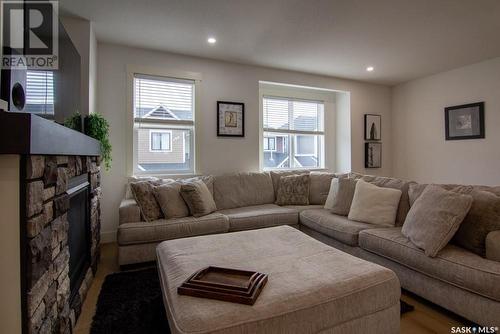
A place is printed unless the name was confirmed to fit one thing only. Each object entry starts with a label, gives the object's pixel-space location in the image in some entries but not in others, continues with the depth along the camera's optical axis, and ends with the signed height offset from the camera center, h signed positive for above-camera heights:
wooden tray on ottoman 1.17 -0.56
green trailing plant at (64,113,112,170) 2.67 +0.42
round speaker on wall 1.21 +0.35
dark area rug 1.66 -1.00
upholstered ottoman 1.10 -0.60
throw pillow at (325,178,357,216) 2.94 -0.33
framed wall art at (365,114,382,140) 5.13 +0.82
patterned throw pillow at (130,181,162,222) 2.68 -0.34
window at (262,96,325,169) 4.66 +0.66
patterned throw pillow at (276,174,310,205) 3.60 -0.31
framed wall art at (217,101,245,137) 3.95 +0.76
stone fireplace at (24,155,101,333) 1.07 -0.39
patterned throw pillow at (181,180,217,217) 2.88 -0.34
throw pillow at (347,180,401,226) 2.52 -0.37
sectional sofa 1.60 -0.61
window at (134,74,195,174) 3.56 +0.62
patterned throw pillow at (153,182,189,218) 2.78 -0.35
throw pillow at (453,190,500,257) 1.75 -0.38
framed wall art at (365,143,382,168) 5.14 +0.26
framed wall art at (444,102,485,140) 4.03 +0.75
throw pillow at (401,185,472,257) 1.81 -0.37
